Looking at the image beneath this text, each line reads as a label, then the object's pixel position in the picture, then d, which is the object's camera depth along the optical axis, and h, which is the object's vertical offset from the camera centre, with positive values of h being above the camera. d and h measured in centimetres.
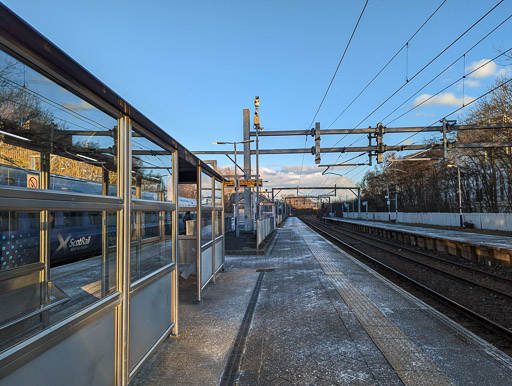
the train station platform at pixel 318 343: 380 -185
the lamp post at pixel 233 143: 2202 +422
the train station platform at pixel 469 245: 1272 -193
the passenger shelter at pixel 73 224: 212 -9
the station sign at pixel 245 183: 1736 +133
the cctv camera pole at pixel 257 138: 1730 +362
